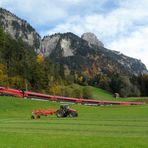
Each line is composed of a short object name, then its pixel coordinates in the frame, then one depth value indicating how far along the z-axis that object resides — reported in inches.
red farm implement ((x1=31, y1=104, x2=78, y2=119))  1233.6
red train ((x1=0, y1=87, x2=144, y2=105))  2330.0
